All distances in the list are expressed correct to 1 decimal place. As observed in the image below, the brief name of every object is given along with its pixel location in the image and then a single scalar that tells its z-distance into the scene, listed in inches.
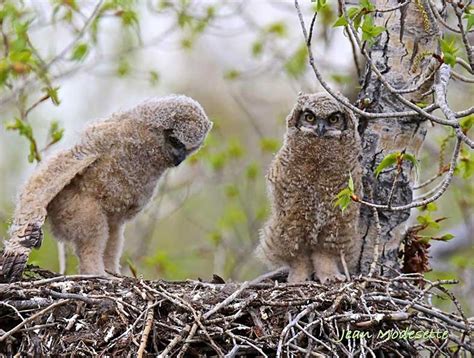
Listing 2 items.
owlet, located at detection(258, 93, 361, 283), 377.4
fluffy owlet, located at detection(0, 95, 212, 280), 383.9
